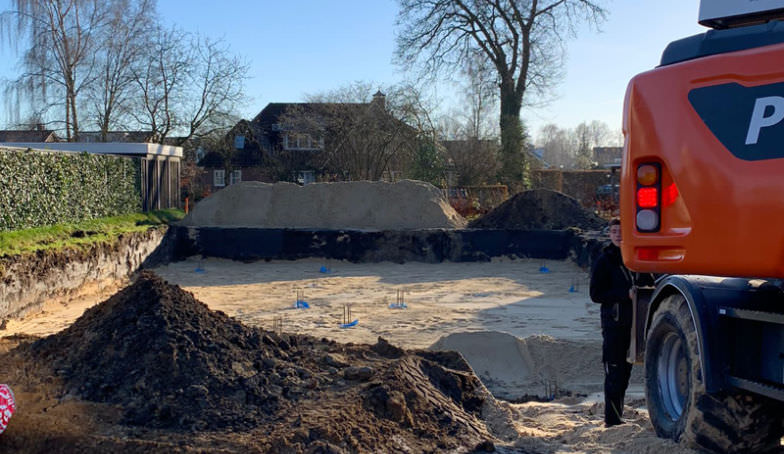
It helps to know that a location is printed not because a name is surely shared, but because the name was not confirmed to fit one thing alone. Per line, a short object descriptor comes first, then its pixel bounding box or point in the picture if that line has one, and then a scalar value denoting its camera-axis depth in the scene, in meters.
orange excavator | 3.55
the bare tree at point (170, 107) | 31.98
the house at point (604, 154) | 66.75
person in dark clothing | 5.74
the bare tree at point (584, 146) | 58.03
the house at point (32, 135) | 32.37
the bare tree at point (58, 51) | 30.45
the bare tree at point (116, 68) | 31.62
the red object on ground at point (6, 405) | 4.58
